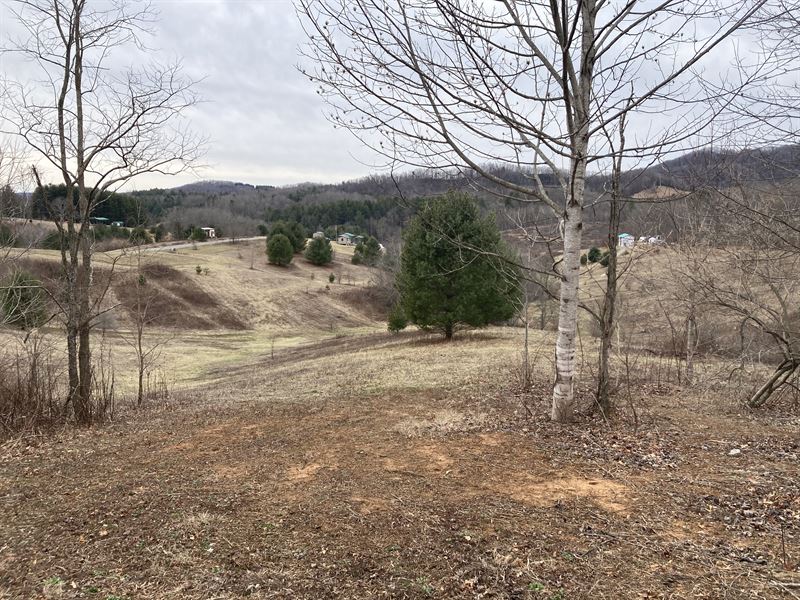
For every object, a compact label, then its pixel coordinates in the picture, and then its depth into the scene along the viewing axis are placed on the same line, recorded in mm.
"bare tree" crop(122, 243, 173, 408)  25516
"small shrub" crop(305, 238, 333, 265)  51625
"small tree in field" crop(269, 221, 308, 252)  52562
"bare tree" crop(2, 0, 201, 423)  6637
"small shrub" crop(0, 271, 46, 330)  9723
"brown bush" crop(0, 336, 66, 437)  6242
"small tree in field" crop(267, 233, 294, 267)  48781
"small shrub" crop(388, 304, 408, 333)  23470
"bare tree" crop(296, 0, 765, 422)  4438
